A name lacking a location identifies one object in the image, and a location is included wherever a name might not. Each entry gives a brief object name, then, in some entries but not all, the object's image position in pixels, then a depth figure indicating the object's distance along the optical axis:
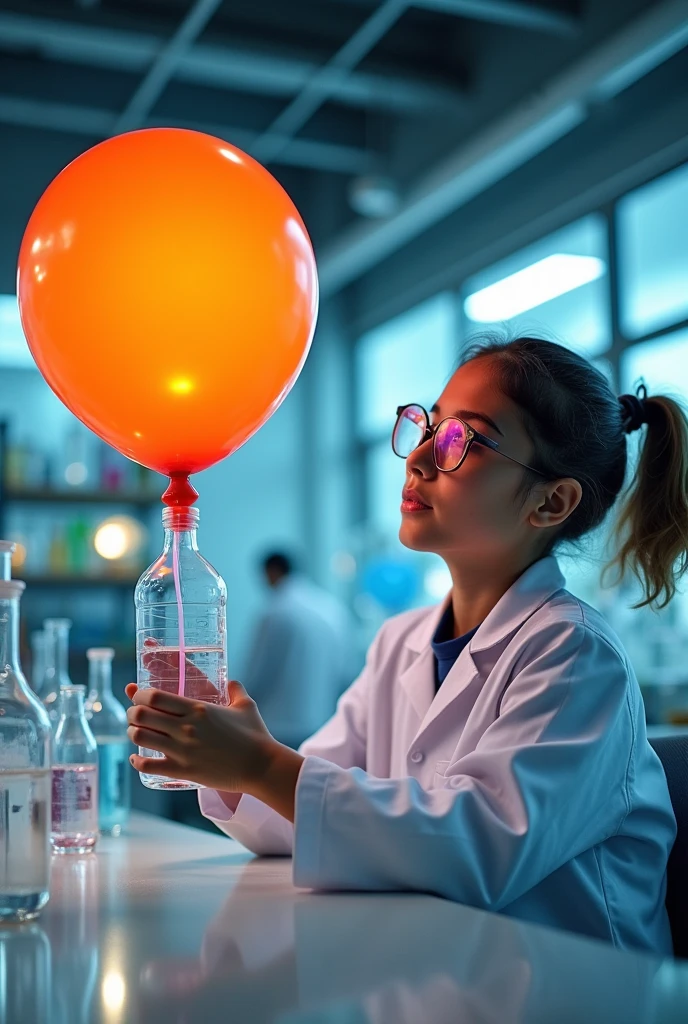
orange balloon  1.12
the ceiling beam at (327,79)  4.46
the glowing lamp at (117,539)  5.93
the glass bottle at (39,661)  1.72
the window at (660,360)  4.45
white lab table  0.71
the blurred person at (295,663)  5.30
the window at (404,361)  6.21
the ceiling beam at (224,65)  4.45
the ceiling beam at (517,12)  4.23
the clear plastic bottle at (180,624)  1.12
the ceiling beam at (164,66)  4.33
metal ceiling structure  4.35
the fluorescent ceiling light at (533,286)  5.01
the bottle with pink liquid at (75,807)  1.39
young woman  1.05
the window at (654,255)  4.43
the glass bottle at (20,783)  0.95
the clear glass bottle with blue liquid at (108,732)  1.66
